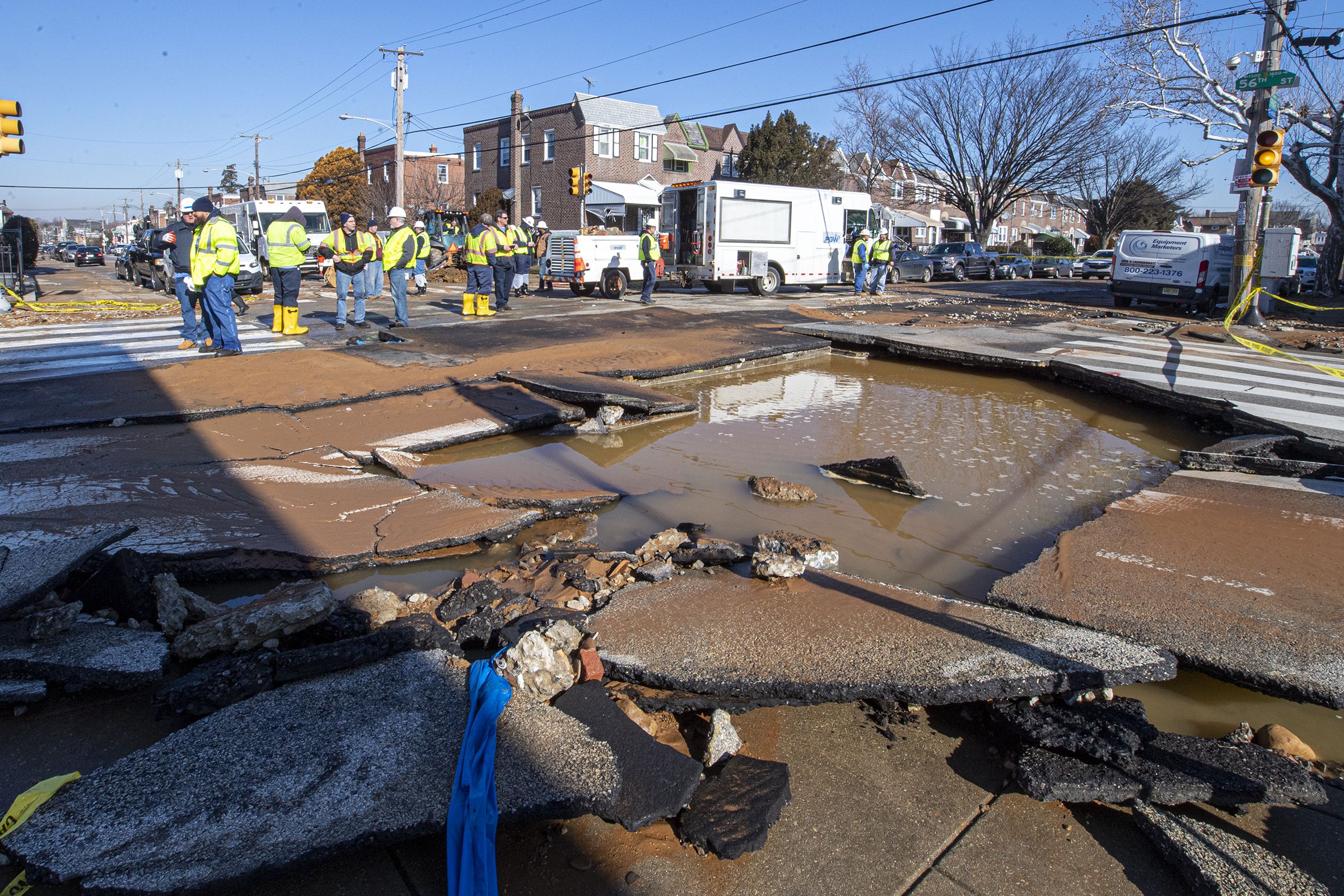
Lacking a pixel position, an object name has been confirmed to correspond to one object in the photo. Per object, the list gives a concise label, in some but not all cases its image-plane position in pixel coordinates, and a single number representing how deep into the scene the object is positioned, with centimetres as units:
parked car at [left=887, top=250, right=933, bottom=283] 3142
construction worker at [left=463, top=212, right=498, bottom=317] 1439
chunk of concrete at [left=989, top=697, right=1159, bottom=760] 274
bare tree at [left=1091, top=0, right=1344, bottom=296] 2255
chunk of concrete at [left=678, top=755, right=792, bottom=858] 241
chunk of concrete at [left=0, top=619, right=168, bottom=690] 285
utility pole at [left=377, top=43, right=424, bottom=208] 3045
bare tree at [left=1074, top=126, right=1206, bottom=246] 4616
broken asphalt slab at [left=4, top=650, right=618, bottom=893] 207
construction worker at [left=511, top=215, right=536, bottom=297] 1558
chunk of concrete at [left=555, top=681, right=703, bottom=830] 239
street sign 1389
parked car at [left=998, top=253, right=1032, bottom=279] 3722
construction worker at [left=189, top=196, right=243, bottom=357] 908
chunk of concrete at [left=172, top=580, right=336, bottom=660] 311
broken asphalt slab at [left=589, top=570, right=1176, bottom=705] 291
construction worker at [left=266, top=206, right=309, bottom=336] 1101
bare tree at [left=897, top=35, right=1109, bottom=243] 3741
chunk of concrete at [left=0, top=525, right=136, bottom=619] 306
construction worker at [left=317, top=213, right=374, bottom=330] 1212
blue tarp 213
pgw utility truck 2064
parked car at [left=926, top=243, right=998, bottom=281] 3378
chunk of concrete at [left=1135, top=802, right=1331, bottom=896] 227
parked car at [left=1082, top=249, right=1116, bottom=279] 3738
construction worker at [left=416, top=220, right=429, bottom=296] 1527
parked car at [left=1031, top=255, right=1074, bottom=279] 4016
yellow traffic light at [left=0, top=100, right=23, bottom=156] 1370
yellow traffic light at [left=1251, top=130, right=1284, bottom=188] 1348
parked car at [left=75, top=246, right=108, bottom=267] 4622
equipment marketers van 1753
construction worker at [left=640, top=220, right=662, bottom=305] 1742
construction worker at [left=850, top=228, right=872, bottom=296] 2177
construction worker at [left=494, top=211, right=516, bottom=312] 1462
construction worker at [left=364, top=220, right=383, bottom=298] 1380
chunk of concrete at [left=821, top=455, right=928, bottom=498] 591
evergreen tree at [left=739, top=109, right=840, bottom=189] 4297
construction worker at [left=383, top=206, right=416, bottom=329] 1250
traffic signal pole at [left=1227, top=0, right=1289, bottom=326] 1503
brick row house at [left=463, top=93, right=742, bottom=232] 4050
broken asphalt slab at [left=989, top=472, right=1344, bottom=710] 320
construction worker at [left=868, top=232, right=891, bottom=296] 2123
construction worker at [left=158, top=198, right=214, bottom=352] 1038
